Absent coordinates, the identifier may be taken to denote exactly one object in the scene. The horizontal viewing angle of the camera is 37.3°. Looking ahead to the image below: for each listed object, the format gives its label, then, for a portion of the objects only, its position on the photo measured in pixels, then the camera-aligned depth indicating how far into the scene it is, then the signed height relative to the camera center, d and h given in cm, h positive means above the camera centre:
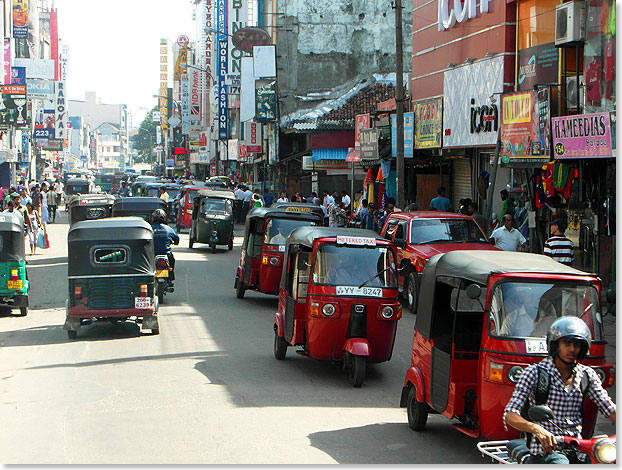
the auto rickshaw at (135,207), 2819 -66
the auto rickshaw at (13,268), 1761 -155
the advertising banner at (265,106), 4903 +417
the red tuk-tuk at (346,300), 1176 -151
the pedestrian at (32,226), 2769 -123
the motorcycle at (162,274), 1808 -176
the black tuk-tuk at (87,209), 2931 -74
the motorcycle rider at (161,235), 1859 -102
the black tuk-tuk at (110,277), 1510 -152
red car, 1838 -112
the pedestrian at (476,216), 2156 -82
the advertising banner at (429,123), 2745 +181
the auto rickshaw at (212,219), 3064 -117
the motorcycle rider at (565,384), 605 -137
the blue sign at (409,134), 2892 +155
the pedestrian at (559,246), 1577 -113
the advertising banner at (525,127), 1953 +121
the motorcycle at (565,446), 550 -164
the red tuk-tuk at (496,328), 773 -129
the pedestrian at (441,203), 2536 -57
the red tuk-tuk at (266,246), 1875 -127
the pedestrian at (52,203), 4420 -81
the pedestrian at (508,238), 1853 -114
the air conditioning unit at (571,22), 1805 +315
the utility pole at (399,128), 2442 +147
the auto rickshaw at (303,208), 2141 -58
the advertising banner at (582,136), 1614 +84
